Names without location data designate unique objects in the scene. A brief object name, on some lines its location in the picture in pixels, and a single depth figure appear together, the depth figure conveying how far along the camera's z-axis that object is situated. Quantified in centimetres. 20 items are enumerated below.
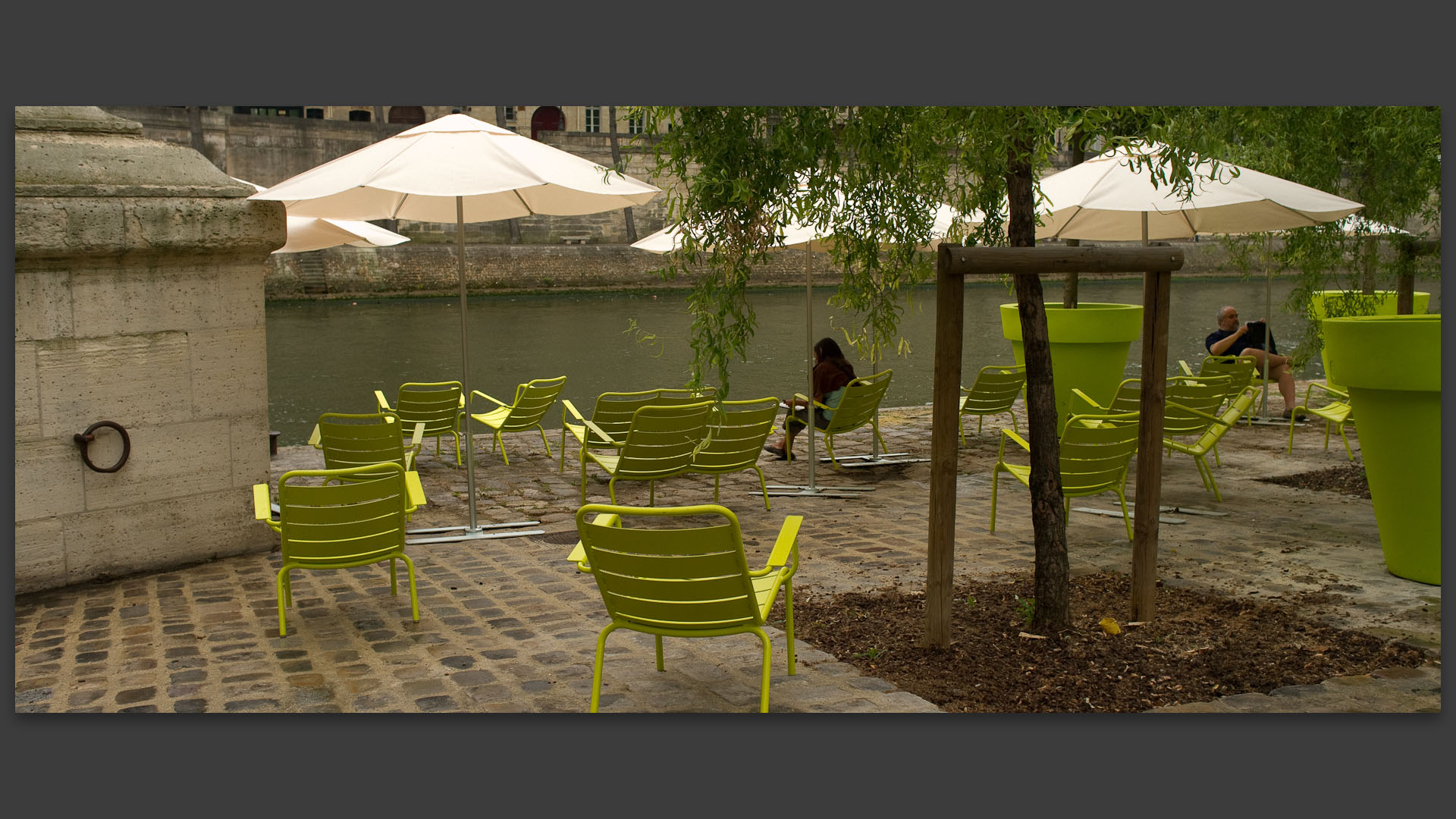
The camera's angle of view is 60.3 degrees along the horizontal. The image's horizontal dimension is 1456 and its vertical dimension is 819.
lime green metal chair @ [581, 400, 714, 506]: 742
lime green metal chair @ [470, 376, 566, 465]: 962
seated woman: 941
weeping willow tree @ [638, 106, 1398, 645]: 462
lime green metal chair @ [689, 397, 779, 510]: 776
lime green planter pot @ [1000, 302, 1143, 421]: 1014
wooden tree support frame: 452
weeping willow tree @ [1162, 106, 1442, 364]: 862
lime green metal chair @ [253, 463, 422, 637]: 526
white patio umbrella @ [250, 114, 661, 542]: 643
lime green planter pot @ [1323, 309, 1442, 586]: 556
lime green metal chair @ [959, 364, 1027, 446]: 971
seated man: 1170
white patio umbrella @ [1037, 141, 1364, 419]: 787
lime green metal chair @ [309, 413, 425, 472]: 723
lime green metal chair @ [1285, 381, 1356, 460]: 899
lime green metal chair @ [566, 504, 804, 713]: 412
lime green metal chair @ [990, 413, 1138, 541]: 646
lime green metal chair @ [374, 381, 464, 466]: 939
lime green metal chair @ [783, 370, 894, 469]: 890
